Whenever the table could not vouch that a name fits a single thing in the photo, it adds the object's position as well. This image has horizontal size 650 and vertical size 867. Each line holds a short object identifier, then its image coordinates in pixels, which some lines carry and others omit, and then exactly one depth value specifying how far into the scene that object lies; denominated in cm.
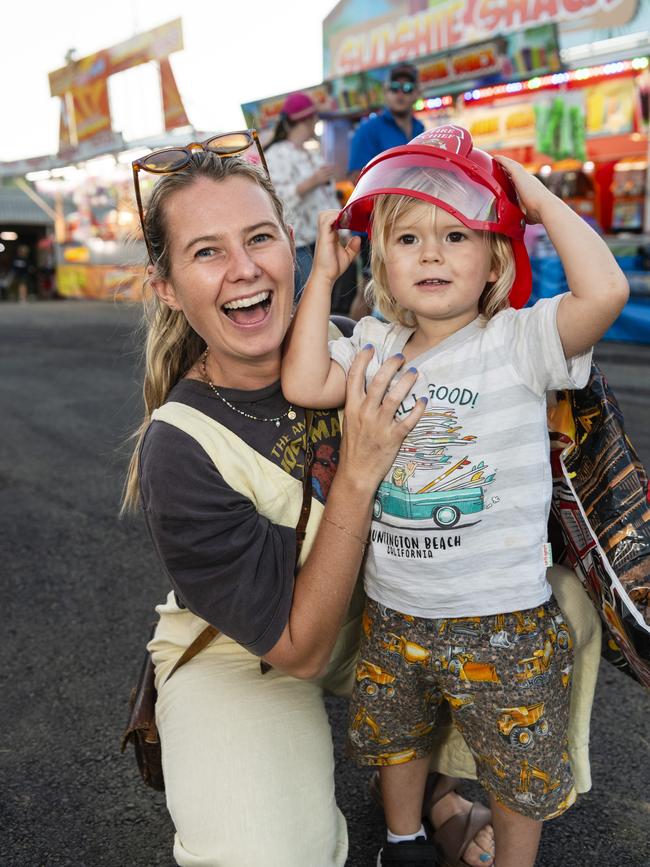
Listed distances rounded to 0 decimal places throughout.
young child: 152
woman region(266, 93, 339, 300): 527
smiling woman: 157
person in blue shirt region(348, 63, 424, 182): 542
